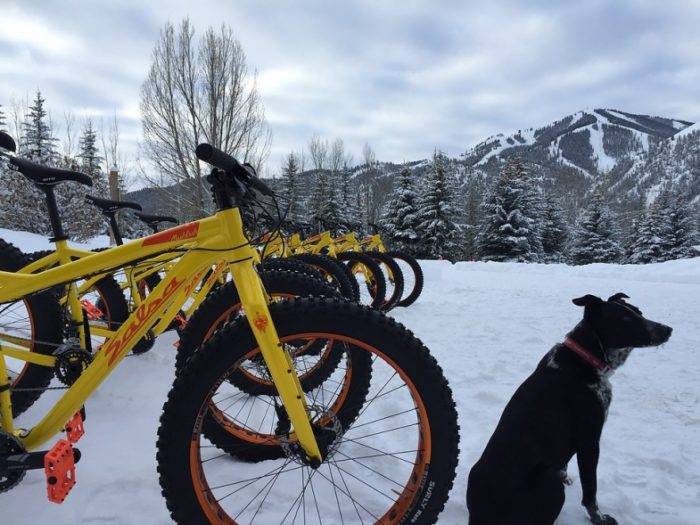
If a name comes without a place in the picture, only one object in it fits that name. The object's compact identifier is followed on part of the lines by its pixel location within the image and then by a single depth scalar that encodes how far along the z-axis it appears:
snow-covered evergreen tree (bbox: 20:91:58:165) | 24.23
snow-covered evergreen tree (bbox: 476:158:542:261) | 24.09
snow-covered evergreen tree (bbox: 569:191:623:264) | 27.41
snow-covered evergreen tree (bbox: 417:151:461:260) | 24.62
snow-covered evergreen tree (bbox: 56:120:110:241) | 13.80
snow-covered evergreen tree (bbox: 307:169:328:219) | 28.91
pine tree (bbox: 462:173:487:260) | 29.37
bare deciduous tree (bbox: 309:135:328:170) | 31.48
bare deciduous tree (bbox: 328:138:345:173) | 31.52
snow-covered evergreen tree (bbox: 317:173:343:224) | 28.41
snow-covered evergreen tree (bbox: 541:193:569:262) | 28.06
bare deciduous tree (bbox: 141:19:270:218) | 15.85
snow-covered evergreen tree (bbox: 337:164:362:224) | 29.29
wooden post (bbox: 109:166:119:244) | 9.84
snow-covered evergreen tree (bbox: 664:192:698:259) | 27.19
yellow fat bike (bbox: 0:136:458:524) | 1.37
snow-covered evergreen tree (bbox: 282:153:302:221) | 29.55
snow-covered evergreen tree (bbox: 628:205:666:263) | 28.04
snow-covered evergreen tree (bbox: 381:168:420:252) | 25.41
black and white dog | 1.58
